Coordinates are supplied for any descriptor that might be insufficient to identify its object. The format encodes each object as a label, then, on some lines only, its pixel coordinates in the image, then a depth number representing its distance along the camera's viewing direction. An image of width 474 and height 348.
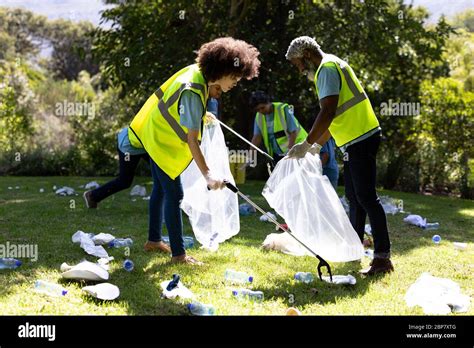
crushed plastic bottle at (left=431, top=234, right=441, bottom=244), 5.86
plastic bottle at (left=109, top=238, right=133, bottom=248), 5.10
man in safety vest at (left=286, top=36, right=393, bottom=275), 4.09
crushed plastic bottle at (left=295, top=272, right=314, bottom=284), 4.16
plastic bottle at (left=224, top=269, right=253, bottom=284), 4.12
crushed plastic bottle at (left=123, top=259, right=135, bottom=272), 4.27
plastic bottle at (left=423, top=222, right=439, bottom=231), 6.75
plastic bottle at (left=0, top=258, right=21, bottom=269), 4.22
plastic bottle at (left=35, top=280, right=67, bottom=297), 3.57
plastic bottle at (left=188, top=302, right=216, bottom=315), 3.34
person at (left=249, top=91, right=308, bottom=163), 6.45
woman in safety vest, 4.01
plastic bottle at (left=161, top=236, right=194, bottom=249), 5.20
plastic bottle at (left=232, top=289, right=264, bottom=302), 3.68
